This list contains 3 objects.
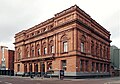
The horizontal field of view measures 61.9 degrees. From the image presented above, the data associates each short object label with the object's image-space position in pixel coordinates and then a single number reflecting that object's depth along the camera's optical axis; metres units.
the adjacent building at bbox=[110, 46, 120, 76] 46.00
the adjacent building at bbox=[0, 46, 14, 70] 43.83
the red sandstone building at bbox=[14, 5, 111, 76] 25.17
